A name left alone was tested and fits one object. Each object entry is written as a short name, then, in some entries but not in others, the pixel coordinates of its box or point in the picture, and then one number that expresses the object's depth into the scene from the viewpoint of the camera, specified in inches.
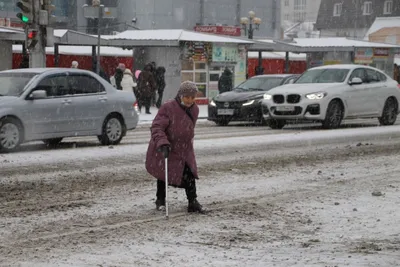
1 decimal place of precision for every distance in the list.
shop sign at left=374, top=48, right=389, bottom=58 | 1870.9
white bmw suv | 872.9
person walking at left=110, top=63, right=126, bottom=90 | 1204.5
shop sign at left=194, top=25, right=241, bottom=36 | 2028.8
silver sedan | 616.7
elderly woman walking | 366.6
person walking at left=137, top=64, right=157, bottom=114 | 1202.6
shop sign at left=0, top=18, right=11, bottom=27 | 1792.1
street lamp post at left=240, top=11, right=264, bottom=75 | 1617.9
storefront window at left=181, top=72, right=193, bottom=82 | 1480.1
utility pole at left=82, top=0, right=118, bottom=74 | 1039.6
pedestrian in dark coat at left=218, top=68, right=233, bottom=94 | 1382.9
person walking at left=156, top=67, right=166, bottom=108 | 1288.1
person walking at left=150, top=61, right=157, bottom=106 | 1234.5
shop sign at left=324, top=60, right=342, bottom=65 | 1862.5
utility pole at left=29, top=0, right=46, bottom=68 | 884.6
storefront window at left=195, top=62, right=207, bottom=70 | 1493.8
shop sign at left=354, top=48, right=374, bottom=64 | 1824.6
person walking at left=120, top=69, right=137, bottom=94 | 1179.3
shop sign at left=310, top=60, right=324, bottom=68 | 1899.6
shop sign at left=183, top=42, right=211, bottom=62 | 1448.2
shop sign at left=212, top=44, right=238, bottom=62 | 1507.1
